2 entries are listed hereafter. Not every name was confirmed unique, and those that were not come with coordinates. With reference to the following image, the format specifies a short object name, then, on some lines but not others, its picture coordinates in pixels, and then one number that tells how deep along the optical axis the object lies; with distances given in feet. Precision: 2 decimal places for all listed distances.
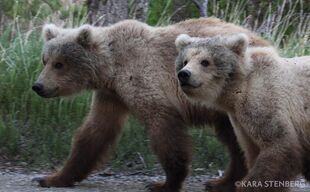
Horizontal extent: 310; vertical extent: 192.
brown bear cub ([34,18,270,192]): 43.29
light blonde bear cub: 36.96
